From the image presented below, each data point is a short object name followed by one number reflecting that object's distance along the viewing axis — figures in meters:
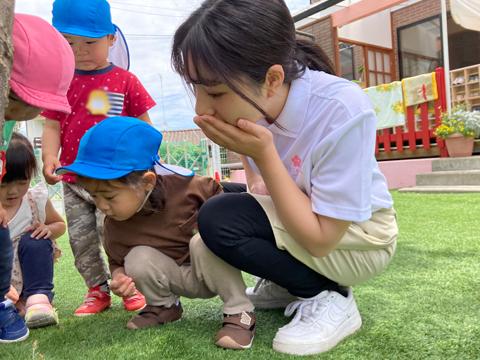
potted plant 5.69
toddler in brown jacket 1.33
